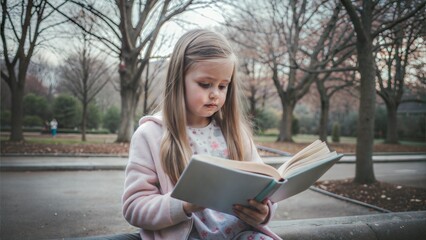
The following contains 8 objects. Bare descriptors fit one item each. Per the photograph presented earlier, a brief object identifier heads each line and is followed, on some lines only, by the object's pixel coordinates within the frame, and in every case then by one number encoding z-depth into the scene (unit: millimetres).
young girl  1500
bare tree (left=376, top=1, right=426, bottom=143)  17703
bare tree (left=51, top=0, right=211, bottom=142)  9141
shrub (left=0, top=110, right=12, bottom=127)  20738
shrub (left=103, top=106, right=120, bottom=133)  27578
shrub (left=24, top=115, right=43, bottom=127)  23188
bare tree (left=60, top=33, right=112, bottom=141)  16203
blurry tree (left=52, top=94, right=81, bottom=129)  23547
